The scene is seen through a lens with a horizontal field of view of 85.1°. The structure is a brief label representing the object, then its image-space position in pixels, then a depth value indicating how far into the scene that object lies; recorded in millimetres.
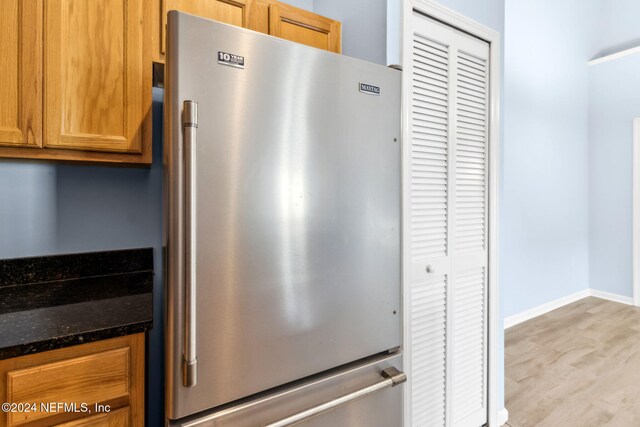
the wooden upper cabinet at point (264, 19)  1279
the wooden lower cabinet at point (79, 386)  808
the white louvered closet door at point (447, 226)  1548
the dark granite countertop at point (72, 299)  861
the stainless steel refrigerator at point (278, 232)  861
